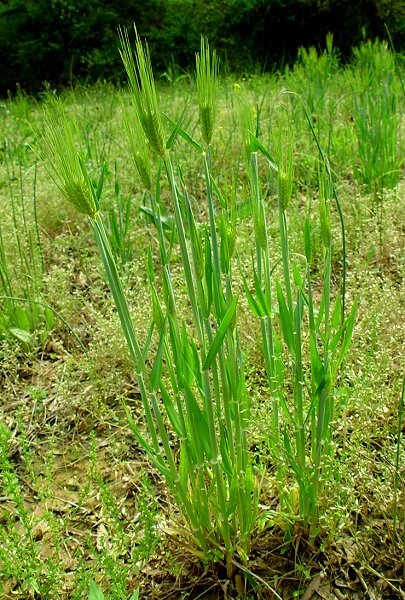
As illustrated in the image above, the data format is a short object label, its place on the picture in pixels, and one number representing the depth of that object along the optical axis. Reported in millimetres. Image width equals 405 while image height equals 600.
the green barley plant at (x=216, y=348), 658
